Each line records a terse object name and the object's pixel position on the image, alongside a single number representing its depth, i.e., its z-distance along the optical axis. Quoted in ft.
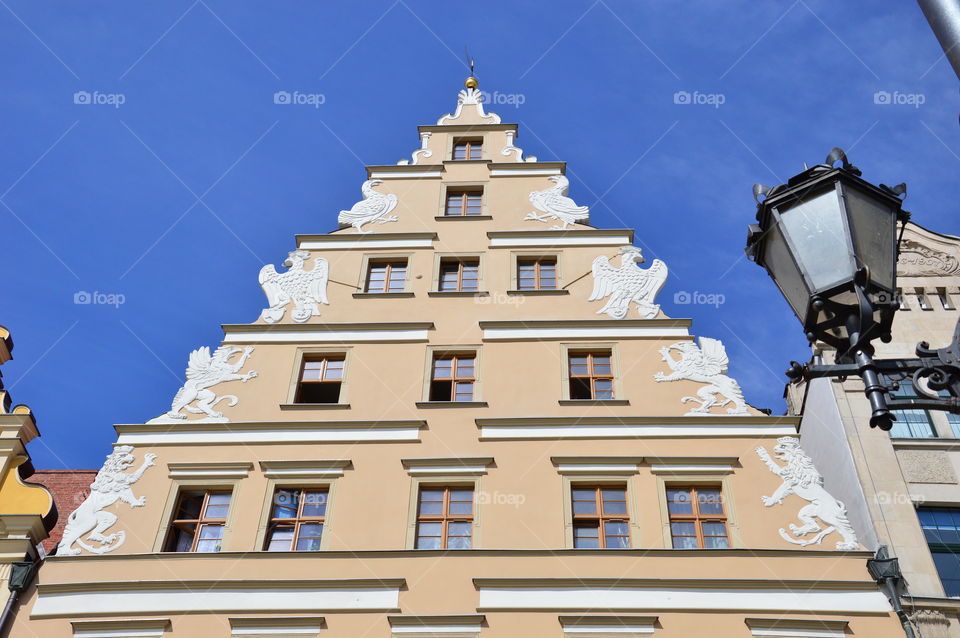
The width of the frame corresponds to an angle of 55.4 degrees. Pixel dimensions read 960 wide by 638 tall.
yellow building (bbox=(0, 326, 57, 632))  42.57
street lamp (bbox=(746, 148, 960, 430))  16.70
